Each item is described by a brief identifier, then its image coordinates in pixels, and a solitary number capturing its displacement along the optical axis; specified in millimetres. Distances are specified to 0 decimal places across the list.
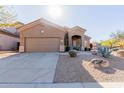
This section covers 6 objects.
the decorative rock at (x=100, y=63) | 4538
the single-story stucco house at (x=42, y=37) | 9658
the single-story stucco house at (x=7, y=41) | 11566
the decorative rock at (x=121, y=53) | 8503
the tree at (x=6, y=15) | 9174
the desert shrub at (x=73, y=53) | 6652
